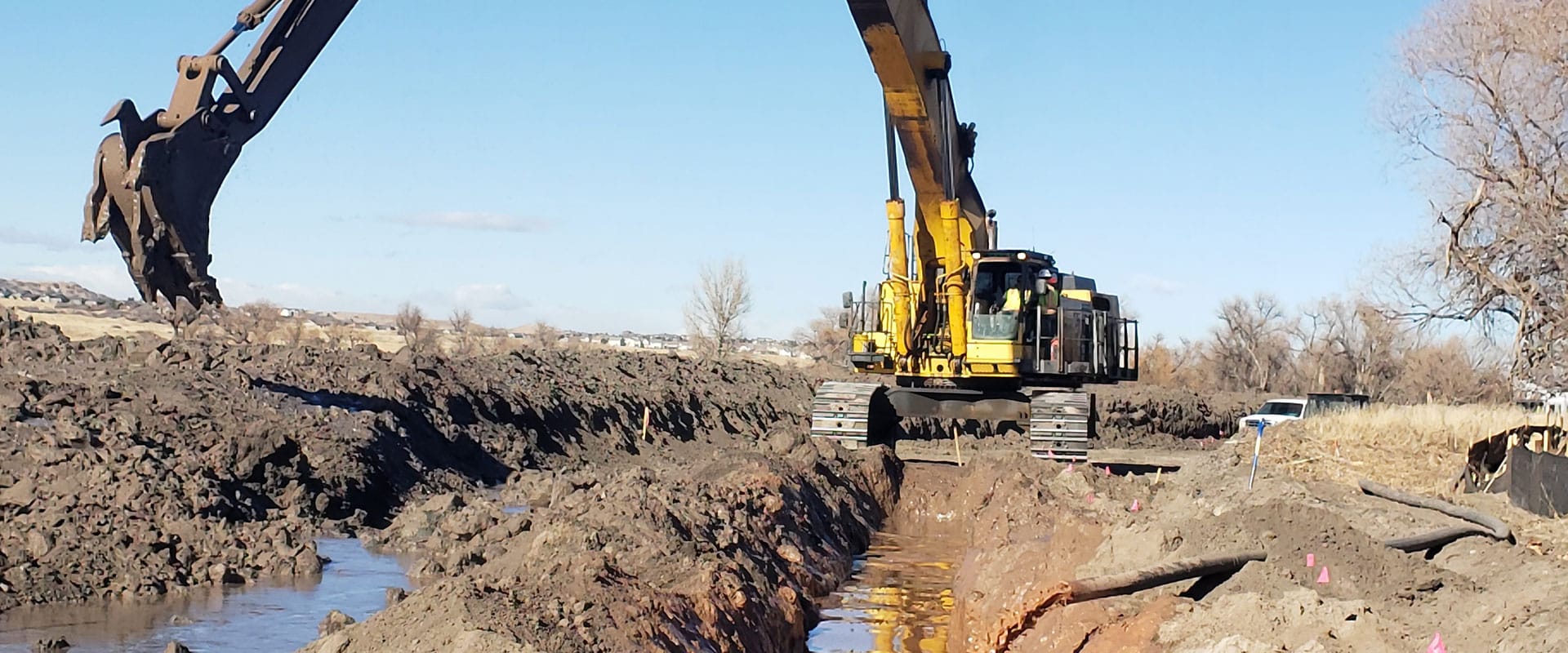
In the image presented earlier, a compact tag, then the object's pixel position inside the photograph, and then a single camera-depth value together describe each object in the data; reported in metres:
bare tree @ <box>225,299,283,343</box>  45.84
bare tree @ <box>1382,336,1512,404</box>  47.00
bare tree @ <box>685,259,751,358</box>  66.44
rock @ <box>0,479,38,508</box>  14.11
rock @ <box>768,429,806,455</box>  18.98
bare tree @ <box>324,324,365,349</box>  47.42
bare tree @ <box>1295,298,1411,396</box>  53.28
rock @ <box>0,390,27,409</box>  17.27
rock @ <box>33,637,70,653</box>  10.42
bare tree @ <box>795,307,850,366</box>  62.53
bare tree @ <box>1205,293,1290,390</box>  61.66
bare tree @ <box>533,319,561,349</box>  68.19
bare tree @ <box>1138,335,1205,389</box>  61.53
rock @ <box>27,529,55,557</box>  12.82
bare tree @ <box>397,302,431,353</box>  58.34
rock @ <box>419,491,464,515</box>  17.30
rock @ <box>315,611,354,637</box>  10.21
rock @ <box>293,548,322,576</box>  14.00
